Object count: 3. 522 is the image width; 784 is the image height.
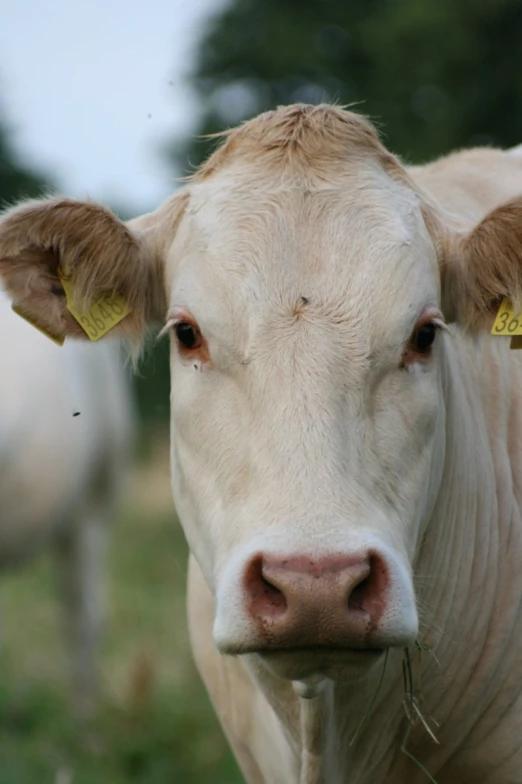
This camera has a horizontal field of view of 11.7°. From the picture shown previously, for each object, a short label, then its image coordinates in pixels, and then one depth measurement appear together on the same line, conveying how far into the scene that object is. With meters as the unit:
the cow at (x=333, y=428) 5.75
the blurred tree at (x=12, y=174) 42.26
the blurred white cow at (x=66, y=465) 15.93
